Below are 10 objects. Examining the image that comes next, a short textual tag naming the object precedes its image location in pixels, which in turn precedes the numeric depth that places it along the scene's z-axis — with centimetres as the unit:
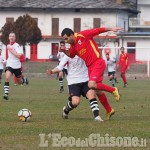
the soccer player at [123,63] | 3750
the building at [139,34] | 6564
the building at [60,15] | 8788
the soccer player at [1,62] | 4103
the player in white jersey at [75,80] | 1554
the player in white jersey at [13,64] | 2158
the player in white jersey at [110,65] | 3842
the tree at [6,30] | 7631
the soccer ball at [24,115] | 1496
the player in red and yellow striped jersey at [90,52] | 1482
